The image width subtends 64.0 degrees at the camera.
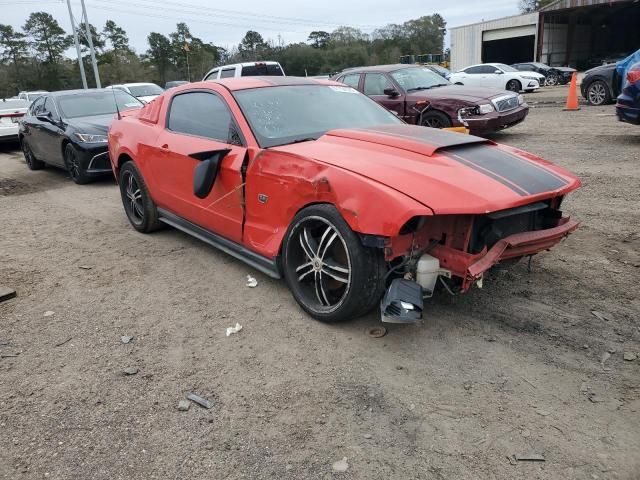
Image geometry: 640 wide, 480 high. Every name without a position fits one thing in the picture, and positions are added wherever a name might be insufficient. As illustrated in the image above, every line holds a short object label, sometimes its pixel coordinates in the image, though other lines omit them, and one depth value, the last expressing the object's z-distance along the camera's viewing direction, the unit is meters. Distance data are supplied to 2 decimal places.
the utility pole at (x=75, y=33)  31.24
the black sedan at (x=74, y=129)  8.30
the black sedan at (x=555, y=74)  26.52
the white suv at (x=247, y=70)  13.37
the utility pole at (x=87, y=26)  29.81
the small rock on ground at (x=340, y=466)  2.23
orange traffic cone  13.91
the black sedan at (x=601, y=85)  13.10
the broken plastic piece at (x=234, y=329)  3.42
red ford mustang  2.93
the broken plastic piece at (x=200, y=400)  2.70
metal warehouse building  36.00
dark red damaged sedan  9.27
